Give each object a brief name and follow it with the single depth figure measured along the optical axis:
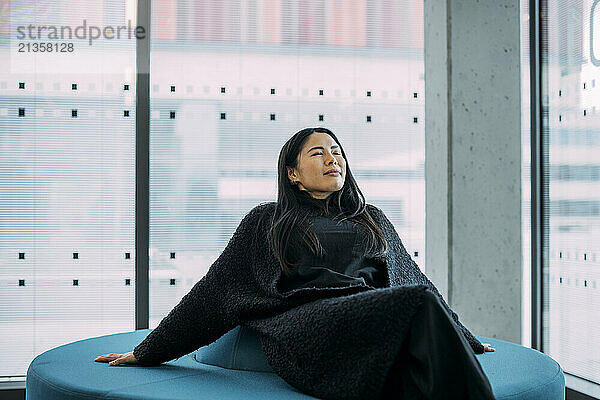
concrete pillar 3.26
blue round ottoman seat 1.93
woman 1.73
